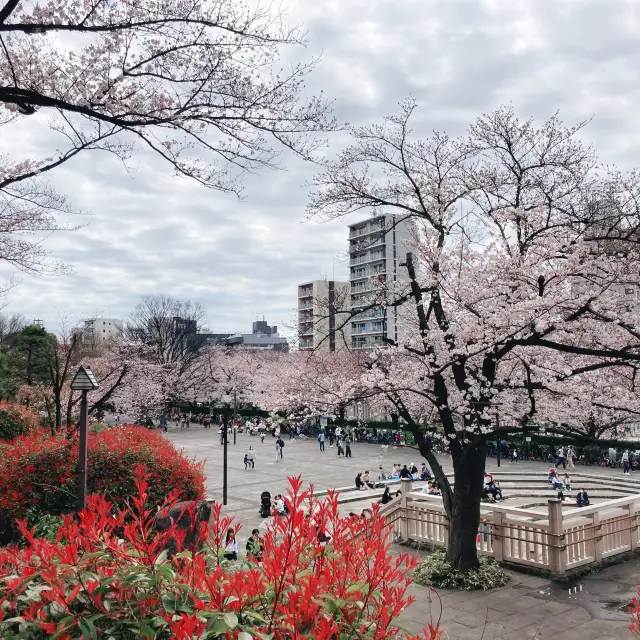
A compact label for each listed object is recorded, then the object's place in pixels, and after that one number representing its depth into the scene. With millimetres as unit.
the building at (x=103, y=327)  68281
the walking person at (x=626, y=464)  30891
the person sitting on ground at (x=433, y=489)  22920
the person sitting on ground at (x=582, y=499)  22656
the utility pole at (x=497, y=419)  13858
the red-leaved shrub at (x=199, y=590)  2803
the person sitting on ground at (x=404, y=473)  26453
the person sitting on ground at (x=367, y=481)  26797
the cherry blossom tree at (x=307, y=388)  13141
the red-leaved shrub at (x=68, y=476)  10289
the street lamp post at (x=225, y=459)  22781
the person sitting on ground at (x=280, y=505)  19809
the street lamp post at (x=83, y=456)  9312
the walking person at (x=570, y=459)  32969
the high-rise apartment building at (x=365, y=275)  71625
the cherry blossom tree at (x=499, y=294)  10891
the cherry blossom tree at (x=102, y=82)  5848
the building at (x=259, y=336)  153125
